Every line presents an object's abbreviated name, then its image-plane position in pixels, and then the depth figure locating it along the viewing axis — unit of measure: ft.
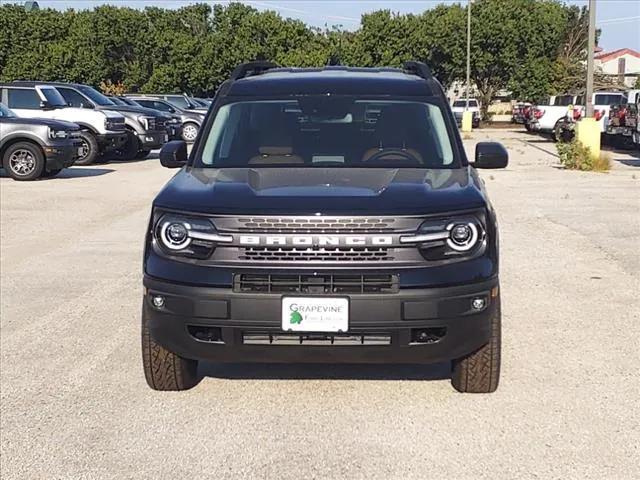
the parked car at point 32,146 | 56.59
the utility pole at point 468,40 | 148.47
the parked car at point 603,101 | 96.27
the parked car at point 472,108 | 153.38
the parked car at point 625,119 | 74.08
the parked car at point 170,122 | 79.87
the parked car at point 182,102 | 105.70
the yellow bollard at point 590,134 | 64.28
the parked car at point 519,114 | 138.10
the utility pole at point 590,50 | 65.46
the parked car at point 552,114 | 106.32
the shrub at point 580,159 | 62.95
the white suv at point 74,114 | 66.39
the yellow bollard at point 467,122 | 129.08
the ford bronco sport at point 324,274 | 13.89
